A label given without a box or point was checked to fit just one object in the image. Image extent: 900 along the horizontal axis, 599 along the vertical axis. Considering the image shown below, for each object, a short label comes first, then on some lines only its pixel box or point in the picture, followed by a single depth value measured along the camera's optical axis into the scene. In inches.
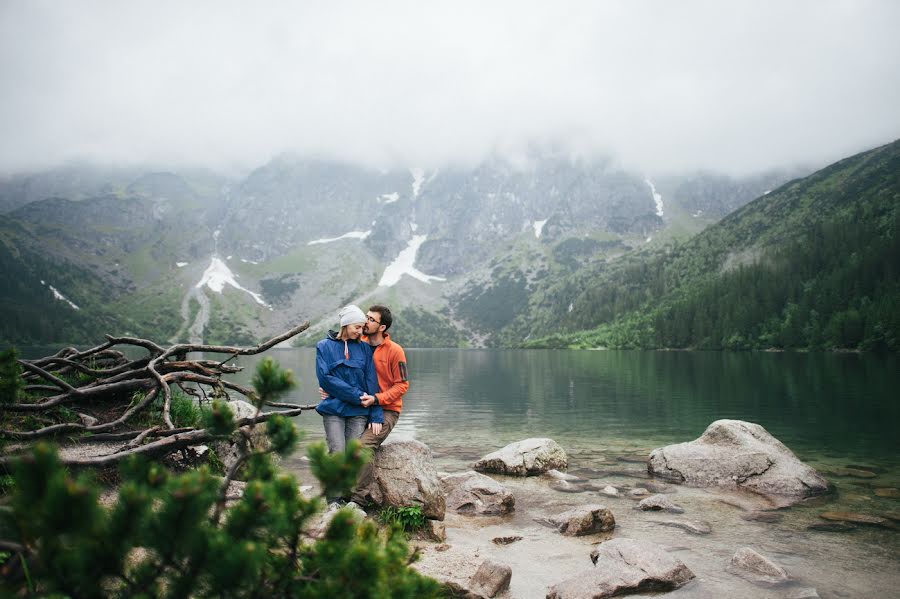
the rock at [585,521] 473.1
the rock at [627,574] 330.0
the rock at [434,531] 423.8
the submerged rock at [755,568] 365.1
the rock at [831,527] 490.9
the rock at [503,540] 444.8
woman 385.4
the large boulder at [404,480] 452.4
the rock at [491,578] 319.1
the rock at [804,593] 335.1
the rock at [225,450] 452.4
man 406.0
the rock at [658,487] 649.6
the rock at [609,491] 627.3
